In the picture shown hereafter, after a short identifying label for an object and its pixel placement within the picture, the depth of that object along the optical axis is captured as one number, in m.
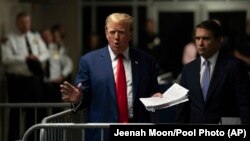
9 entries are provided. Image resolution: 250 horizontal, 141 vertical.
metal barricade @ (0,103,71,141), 11.86
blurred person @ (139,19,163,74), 24.34
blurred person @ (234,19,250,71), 21.23
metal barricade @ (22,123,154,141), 8.54
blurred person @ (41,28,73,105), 21.73
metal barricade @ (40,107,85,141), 8.95
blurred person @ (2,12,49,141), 18.98
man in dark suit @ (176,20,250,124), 10.52
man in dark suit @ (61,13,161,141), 9.81
